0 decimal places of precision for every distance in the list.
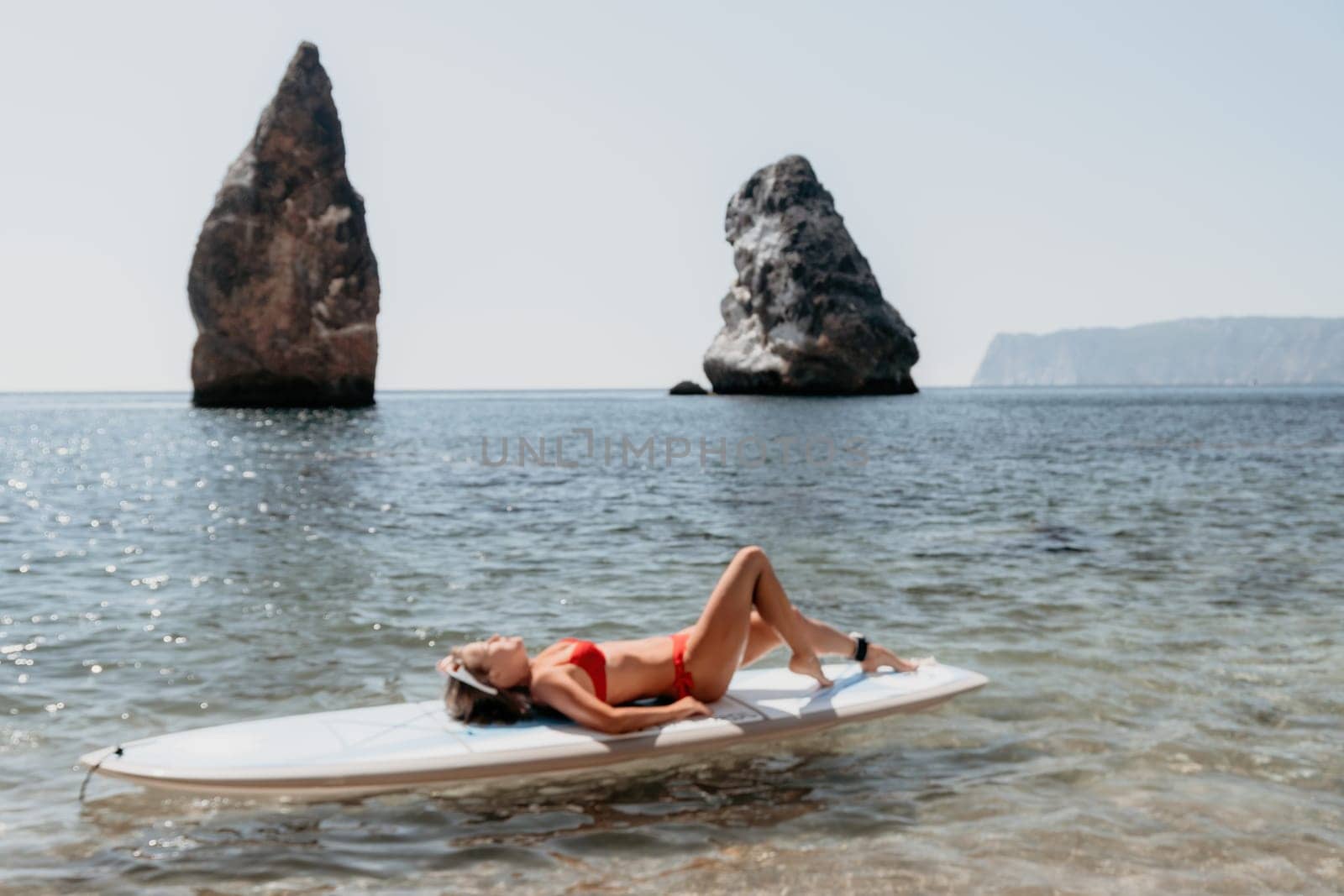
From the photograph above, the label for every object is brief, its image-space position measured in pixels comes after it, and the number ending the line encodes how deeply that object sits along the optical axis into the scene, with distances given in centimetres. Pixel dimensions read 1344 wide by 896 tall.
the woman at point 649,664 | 623
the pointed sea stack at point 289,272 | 7031
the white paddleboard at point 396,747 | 562
